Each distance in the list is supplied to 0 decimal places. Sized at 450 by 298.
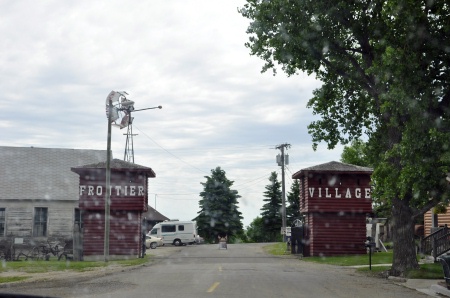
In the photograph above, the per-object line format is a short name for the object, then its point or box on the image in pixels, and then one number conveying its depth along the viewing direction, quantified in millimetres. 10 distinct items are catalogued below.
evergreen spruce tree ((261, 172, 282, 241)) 88062
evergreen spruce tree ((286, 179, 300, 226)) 89062
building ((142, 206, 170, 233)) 81381
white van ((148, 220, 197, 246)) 63312
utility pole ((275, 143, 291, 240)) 61106
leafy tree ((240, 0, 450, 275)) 17719
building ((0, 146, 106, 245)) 43000
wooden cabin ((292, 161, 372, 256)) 40156
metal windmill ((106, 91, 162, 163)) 33609
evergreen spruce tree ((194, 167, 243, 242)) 87250
